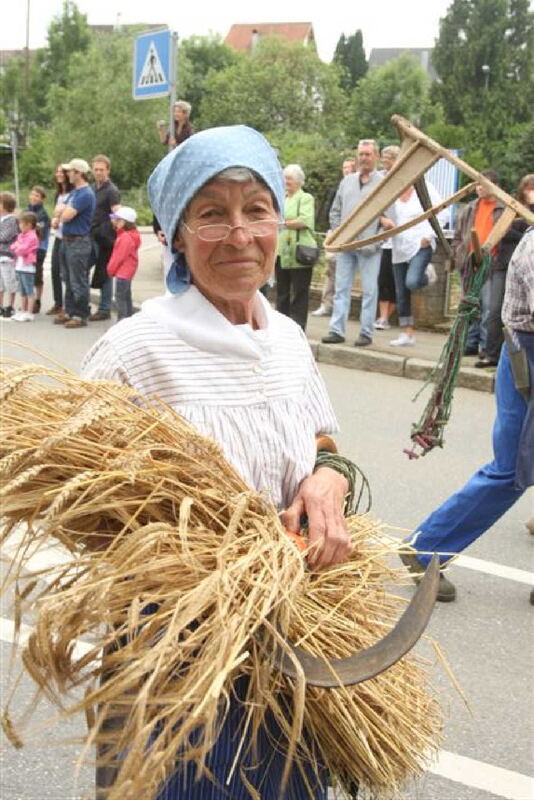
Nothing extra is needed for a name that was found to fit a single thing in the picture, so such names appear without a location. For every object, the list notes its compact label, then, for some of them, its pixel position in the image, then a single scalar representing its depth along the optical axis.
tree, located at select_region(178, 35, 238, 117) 77.50
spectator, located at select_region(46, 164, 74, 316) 11.92
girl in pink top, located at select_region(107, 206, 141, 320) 11.28
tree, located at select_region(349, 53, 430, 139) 62.98
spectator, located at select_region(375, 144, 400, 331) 10.09
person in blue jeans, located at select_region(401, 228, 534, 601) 4.37
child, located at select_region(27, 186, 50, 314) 12.77
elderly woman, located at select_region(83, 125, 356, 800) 1.92
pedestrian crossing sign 11.34
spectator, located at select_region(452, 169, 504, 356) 8.78
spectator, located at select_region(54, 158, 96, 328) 11.62
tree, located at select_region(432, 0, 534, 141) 65.81
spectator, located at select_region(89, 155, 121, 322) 12.06
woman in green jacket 10.07
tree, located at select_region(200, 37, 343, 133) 55.59
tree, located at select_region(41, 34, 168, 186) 47.66
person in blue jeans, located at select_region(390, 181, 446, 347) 9.94
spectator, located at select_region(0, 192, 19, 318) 12.62
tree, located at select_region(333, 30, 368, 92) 95.56
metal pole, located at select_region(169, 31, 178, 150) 11.18
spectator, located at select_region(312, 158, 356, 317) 11.79
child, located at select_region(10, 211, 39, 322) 12.27
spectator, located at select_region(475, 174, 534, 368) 9.01
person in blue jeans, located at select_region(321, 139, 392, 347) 9.89
